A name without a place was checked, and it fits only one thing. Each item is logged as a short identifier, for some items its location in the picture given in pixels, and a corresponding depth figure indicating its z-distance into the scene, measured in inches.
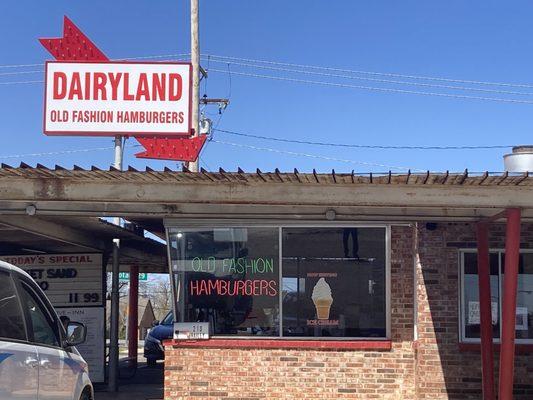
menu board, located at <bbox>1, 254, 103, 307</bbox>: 598.9
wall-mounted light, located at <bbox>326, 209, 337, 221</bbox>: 391.9
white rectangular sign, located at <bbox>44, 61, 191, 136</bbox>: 520.1
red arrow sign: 553.0
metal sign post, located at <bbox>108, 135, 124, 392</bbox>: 541.6
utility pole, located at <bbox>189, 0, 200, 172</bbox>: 719.1
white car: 208.5
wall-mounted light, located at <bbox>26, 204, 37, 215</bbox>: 377.4
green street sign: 1333.4
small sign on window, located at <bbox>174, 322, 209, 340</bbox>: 455.5
